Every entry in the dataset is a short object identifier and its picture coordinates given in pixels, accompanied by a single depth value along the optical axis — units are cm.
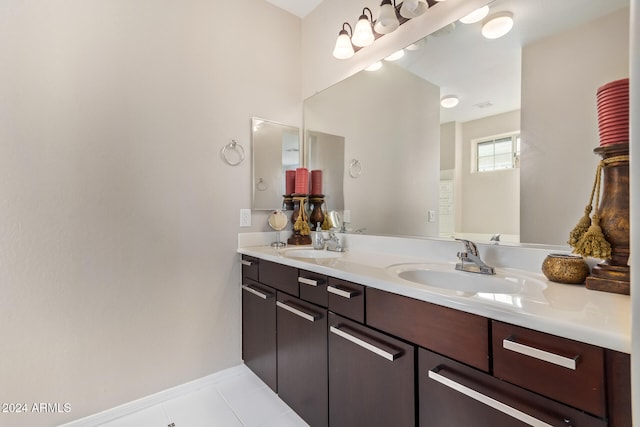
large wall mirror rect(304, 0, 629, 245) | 101
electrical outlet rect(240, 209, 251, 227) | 191
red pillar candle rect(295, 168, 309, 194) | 205
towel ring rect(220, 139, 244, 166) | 184
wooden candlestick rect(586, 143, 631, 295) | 80
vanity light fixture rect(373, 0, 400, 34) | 147
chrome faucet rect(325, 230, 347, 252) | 179
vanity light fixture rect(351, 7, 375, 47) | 163
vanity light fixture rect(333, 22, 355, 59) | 175
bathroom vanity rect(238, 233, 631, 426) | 61
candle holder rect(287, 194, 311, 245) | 202
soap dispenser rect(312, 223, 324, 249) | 185
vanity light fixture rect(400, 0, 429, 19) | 138
